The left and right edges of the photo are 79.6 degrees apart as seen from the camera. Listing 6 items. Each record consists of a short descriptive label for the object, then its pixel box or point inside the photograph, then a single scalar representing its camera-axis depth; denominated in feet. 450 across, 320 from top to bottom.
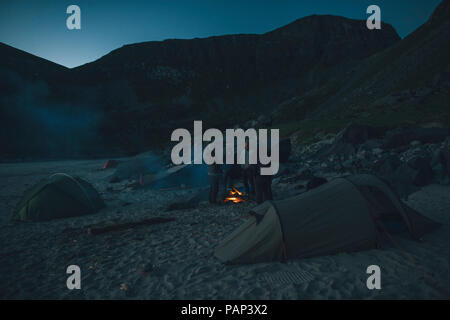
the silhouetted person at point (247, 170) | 28.22
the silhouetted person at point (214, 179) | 31.61
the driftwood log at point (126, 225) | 22.74
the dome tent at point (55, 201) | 28.17
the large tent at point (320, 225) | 15.30
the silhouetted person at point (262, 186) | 27.12
